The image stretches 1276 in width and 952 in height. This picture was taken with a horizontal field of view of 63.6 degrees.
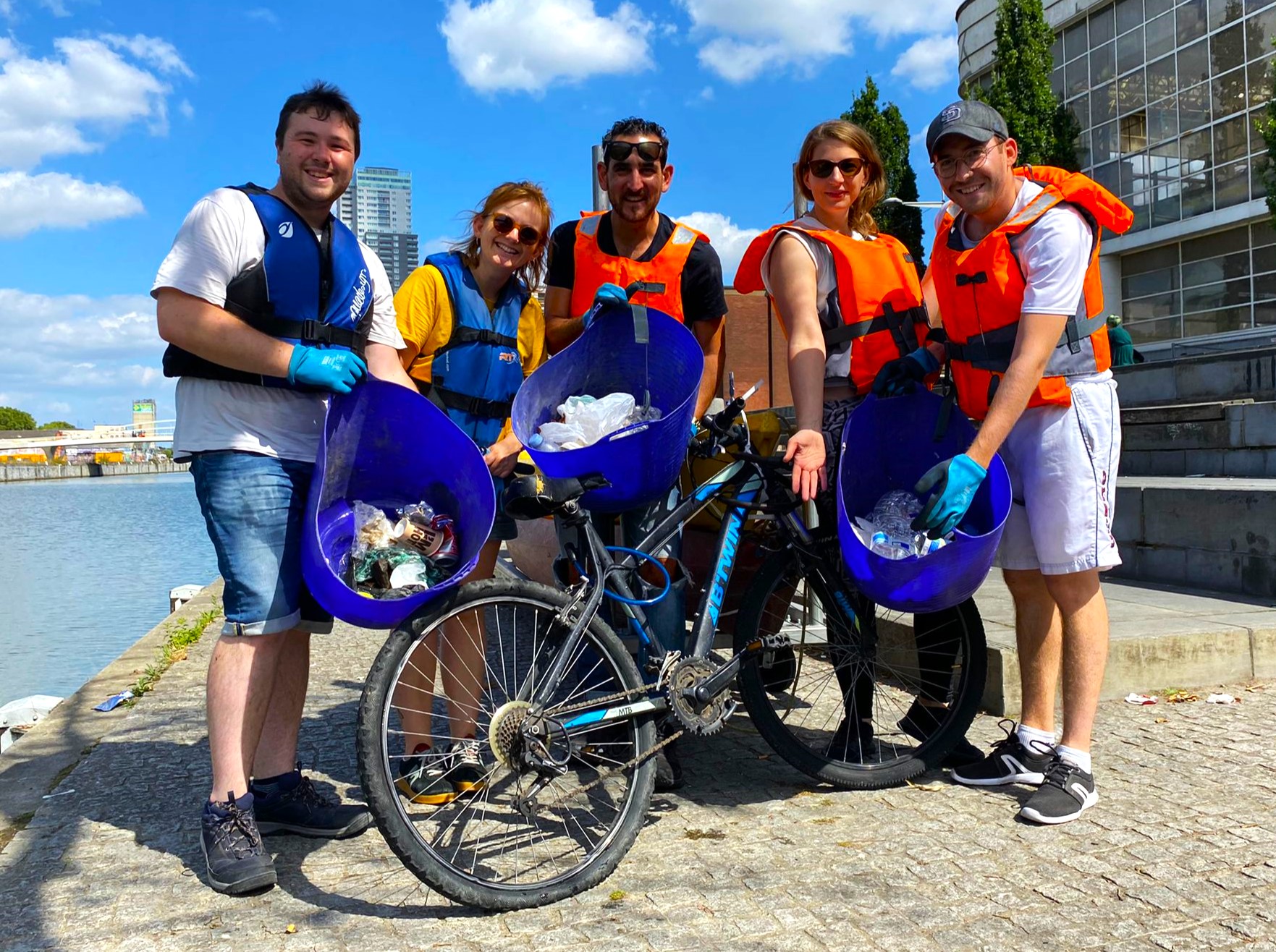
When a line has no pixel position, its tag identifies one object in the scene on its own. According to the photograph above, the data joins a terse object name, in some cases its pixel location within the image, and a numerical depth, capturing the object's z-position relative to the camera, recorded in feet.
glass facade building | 80.12
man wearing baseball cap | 10.50
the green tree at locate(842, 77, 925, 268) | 99.86
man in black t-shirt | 11.93
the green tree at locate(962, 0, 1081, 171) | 91.25
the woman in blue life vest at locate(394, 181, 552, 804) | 11.21
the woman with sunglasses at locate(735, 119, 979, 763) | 11.87
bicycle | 9.15
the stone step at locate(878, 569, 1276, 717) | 14.25
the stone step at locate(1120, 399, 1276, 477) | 25.11
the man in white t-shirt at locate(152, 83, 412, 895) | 9.34
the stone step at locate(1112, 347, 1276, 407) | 30.83
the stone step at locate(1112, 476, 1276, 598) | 18.85
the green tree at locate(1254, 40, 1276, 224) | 62.18
